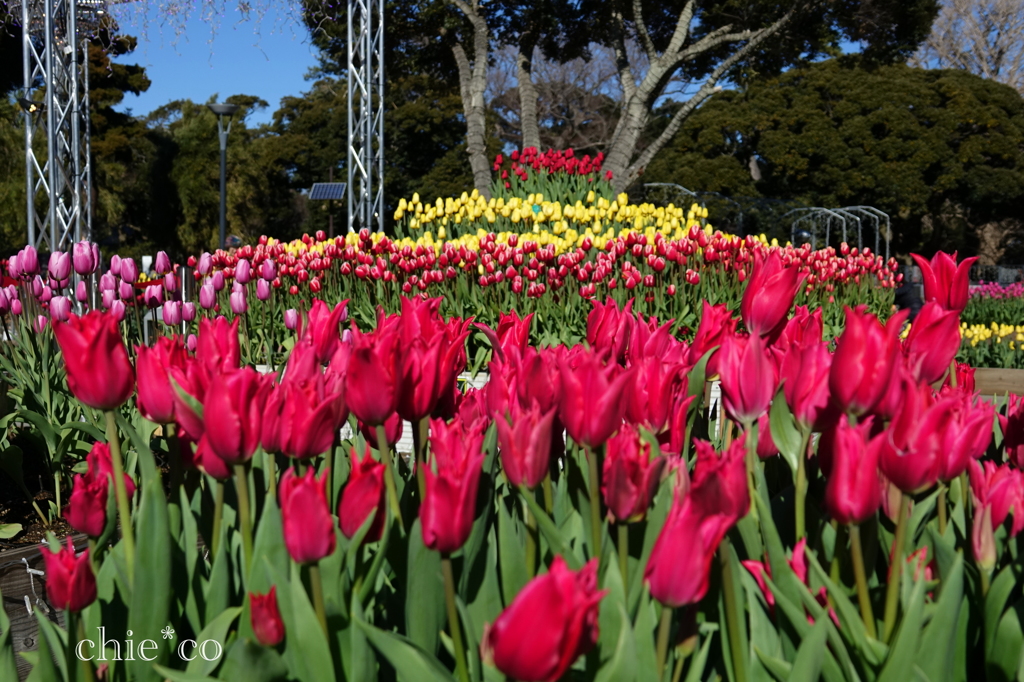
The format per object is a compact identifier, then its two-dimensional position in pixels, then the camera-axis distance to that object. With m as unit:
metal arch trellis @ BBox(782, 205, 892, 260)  24.42
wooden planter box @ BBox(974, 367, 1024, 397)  5.27
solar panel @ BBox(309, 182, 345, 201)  13.33
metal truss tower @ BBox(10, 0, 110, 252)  10.35
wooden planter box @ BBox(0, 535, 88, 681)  2.20
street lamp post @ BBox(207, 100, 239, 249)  18.39
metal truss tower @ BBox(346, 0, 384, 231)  11.29
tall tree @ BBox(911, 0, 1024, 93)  29.98
